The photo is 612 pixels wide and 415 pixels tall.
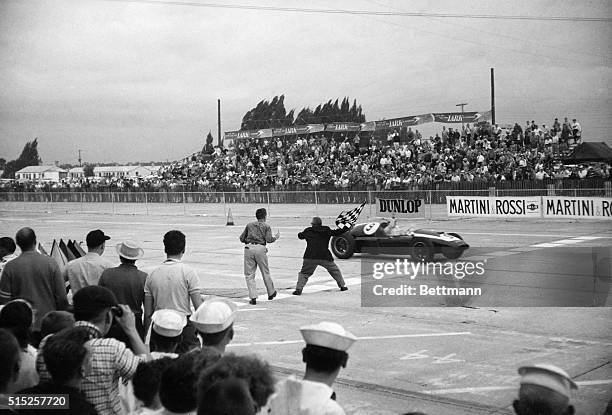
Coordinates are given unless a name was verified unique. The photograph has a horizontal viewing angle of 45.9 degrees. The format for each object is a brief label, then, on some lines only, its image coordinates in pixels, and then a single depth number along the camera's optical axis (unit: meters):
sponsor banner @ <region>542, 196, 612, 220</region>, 26.55
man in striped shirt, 4.23
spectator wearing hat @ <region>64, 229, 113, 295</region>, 7.16
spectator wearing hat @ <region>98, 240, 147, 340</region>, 6.64
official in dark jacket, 13.38
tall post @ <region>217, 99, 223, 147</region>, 78.69
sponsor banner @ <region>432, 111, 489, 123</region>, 48.50
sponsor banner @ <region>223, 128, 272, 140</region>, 62.25
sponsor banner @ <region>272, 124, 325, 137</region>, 58.47
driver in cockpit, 17.47
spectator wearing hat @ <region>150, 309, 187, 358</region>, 4.64
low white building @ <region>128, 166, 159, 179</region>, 136.75
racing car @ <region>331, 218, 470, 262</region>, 16.64
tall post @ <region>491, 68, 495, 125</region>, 54.22
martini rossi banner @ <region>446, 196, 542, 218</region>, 28.61
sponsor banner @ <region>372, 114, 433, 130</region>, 50.62
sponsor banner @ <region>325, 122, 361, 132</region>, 55.64
